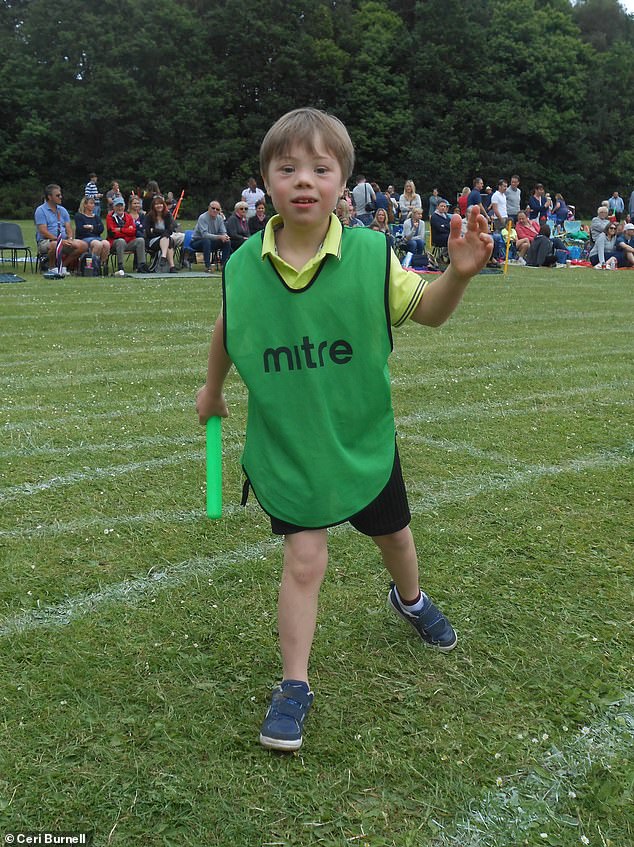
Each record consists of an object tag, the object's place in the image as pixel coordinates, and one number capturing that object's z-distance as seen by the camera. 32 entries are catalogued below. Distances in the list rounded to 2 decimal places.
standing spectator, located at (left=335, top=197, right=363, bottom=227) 13.76
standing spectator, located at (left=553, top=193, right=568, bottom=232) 24.62
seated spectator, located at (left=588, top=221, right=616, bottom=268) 20.51
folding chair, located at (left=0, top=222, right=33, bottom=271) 15.94
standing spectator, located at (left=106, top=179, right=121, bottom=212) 21.41
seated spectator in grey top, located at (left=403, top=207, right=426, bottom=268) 17.97
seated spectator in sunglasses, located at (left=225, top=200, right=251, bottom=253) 16.72
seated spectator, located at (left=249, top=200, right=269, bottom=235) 17.45
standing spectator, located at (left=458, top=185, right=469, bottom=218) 21.39
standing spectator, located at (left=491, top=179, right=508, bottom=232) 21.27
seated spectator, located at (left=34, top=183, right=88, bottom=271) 14.88
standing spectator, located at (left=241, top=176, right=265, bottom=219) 19.35
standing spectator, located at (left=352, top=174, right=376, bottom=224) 20.17
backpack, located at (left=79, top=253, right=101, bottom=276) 15.24
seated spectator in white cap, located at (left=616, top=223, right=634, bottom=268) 20.39
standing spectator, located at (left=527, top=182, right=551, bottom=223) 23.25
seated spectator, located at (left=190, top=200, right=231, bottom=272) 16.66
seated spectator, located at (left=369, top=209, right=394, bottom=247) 17.40
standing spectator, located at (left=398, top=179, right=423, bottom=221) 19.23
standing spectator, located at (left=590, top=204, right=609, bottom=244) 20.61
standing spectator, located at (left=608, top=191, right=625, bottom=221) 29.23
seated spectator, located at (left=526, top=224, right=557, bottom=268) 20.16
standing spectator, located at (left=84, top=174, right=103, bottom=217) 21.92
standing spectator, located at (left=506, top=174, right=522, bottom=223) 22.91
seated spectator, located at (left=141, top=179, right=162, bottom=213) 17.94
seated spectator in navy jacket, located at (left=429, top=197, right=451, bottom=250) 17.83
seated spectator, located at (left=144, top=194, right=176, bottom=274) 16.14
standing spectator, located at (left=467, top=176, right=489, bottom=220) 19.58
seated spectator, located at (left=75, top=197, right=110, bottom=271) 15.25
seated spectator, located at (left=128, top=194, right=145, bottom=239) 16.44
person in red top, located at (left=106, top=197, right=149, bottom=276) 15.70
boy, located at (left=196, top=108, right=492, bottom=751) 2.40
